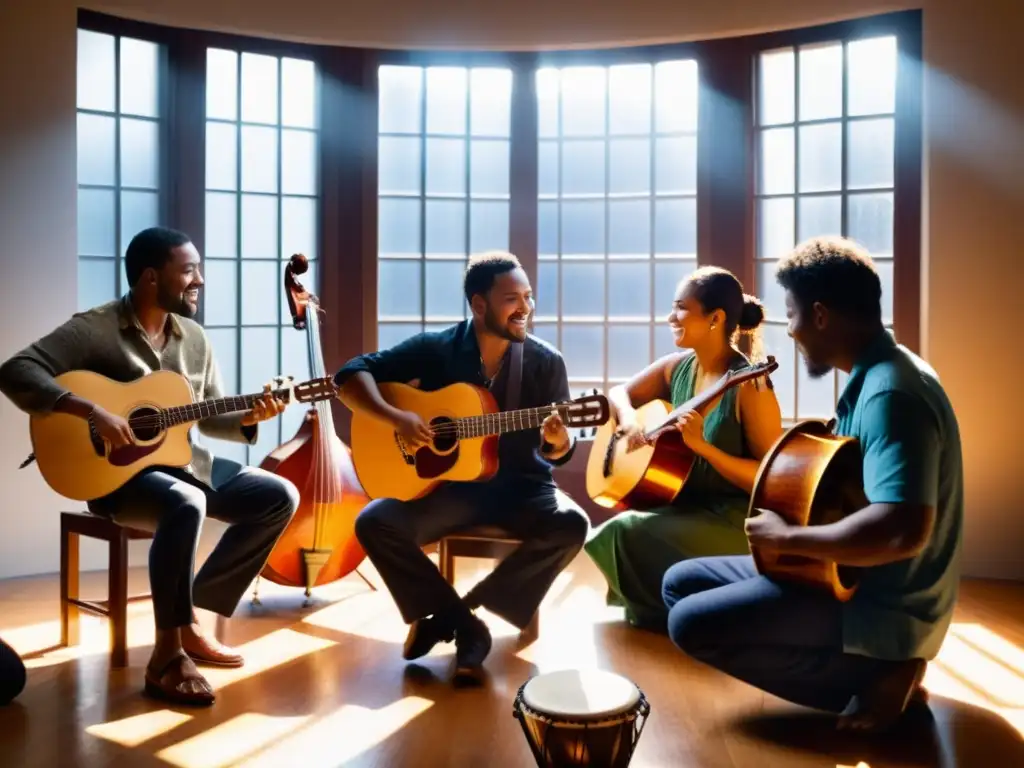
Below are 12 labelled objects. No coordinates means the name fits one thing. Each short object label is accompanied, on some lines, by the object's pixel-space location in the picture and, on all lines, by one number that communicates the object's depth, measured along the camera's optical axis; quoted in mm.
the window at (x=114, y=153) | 4742
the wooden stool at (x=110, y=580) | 3283
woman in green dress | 3467
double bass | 3881
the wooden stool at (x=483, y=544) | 3463
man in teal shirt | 2307
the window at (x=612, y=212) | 5184
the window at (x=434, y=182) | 5277
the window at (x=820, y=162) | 4746
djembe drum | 2041
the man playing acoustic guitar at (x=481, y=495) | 3311
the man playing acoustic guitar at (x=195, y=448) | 3119
